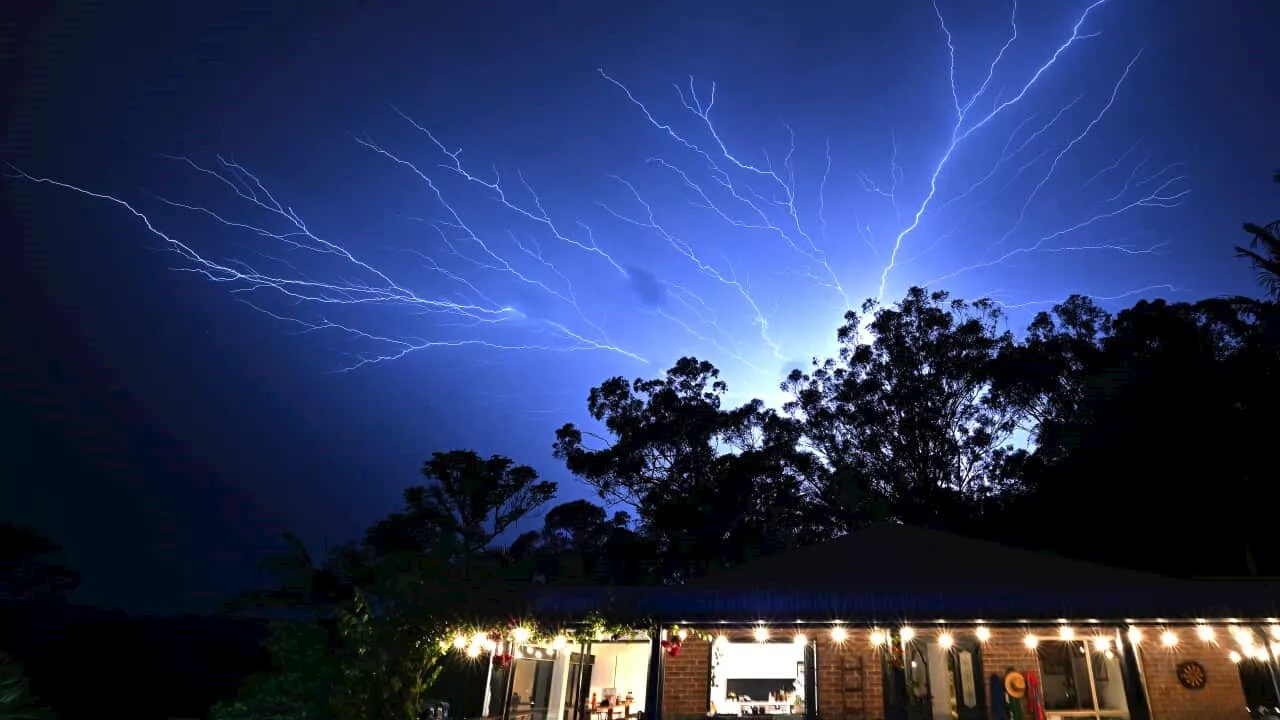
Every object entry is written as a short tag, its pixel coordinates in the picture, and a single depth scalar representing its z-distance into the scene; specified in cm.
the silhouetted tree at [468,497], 2459
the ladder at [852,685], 1025
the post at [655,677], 764
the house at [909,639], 764
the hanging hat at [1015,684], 1058
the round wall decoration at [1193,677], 966
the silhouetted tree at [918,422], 2211
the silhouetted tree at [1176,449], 1540
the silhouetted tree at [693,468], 2342
